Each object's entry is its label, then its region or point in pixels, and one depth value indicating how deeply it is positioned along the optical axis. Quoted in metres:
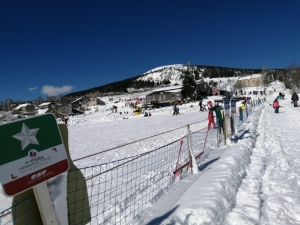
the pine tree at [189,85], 61.34
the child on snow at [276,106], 23.39
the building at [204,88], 83.44
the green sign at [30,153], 1.66
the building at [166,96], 79.40
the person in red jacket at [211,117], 14.09
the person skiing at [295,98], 29.19
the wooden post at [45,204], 1.90
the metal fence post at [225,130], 9.69
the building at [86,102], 104.94
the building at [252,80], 133.75
